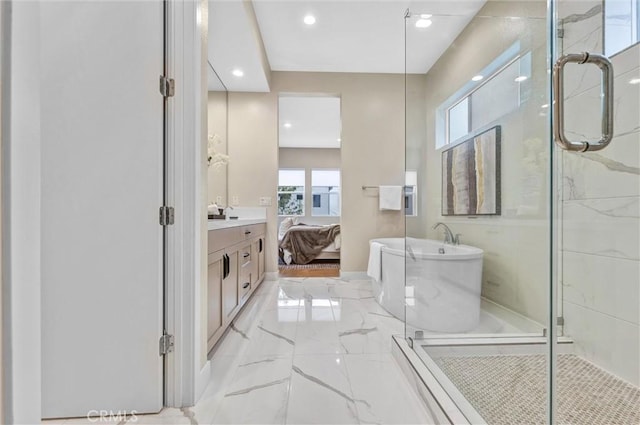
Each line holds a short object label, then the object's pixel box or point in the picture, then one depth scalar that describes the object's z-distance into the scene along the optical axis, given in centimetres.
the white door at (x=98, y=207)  118
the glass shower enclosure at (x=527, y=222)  131
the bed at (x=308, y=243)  510
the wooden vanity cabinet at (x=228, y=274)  168
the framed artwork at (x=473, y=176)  219
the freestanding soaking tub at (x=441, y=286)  200
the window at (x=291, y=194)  757
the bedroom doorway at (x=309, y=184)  498
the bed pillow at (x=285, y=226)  589
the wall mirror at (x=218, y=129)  340
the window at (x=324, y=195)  764
